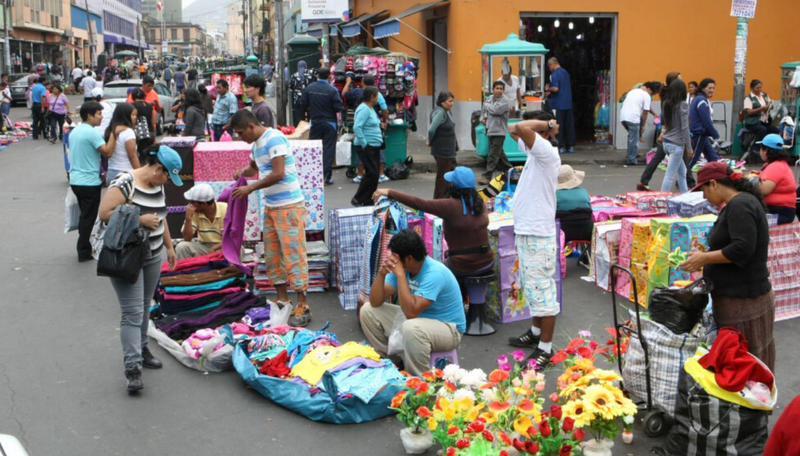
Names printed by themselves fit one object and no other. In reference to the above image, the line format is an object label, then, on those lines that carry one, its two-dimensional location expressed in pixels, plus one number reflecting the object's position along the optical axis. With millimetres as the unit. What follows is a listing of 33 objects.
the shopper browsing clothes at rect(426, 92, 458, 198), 11617
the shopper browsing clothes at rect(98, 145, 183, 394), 5344
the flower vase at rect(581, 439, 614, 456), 4320
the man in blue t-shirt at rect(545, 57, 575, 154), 16625
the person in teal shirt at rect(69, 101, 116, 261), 8633
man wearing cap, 7738
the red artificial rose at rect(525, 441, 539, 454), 4164
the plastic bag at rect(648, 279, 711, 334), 4828
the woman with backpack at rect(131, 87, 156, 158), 11211
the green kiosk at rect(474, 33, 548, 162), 14997
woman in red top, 6957
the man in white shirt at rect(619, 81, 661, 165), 15375
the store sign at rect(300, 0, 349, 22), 21828
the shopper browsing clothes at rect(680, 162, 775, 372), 4629
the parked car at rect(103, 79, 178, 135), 26050
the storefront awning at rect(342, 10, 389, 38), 22062
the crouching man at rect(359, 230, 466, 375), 5402
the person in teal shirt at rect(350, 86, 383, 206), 11734
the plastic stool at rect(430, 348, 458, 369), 5527
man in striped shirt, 6707
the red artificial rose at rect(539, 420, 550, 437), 4133
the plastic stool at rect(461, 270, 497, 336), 6536
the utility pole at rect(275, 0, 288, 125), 21359
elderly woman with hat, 8039
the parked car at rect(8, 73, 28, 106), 35250
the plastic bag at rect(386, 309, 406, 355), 5766
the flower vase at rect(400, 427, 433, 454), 4605
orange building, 16891
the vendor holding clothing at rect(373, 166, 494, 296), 6402
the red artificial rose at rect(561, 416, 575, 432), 4133
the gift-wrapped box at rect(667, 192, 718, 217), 7594
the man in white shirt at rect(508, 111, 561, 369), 5781
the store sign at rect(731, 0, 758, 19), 13914
